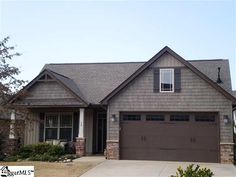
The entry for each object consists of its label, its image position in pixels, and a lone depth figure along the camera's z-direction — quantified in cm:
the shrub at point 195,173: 851
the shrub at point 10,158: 1866
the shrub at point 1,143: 2005
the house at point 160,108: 1795
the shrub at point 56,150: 1936
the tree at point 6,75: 1237
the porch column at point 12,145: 2050
